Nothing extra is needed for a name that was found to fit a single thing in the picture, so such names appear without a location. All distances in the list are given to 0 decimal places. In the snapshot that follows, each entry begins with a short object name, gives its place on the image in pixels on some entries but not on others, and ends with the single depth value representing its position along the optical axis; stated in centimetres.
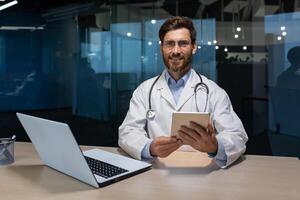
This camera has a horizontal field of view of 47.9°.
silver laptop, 93
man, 139
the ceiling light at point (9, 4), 382
